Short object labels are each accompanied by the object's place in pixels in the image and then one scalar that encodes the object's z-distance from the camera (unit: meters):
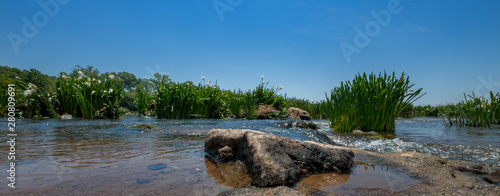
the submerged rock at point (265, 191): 1.75
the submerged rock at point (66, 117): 9.87
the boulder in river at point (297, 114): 13.99
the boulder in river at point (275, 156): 2.11
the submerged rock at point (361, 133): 6.06
